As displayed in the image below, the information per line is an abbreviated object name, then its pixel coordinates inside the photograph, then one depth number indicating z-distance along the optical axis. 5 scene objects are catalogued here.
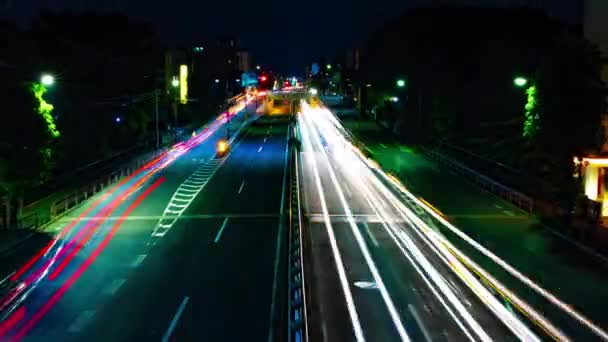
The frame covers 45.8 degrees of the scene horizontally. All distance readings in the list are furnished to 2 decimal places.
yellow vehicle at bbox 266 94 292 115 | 114.58
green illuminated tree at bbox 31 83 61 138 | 27.91
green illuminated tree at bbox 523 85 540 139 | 30.67
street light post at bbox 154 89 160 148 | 57.00
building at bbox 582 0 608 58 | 30.92
